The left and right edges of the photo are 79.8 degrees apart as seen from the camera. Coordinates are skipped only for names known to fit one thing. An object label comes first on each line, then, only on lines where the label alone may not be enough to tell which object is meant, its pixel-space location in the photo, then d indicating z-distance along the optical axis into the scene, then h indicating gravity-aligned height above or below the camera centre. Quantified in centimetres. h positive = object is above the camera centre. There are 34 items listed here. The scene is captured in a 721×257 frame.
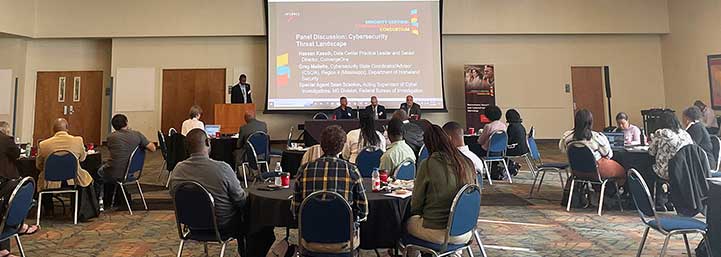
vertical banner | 1088 +148
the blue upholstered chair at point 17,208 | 270 -36
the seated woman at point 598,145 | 471 +3
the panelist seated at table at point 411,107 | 957 +95
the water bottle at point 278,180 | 313 -21
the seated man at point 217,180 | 279 -18
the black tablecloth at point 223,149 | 673 +4
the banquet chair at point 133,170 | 492 -21
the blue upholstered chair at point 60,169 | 433 -16
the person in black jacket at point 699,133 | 453 +15
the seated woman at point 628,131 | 573 +22
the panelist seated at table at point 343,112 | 956 +87
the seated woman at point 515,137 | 694 +18
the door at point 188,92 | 1123 +155
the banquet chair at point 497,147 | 641 +3
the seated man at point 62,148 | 448 +5
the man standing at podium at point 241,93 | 998 +135
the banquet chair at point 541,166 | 546 -22
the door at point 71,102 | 1148 +136
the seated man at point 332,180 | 245 -17
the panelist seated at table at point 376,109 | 955 +91
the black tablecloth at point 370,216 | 271 -42
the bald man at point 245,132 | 648 +29
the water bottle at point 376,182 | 300 -23
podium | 894 +73
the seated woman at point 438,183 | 246 -19
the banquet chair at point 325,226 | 233 -42
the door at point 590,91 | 1177 +156
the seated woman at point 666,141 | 401 +6
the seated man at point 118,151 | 488 +1
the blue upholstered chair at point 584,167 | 463 -21
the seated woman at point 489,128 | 657 +32
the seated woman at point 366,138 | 450 +13
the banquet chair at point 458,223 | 240 -42
